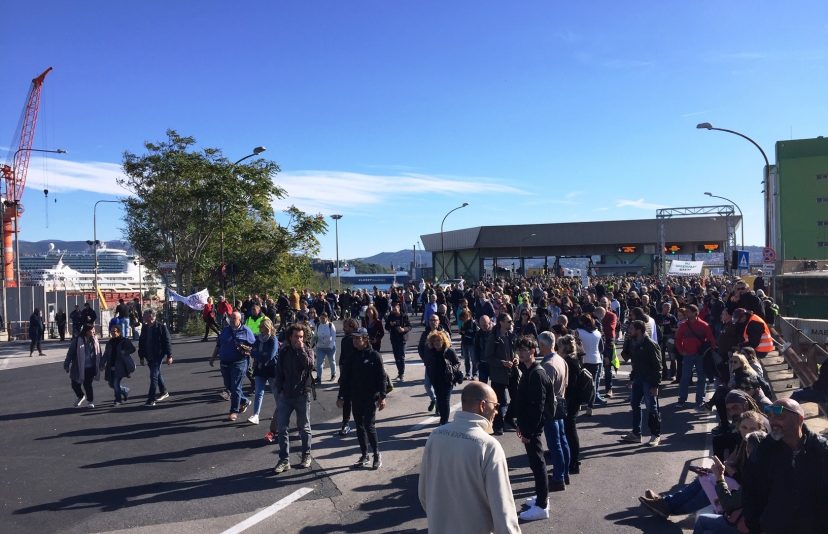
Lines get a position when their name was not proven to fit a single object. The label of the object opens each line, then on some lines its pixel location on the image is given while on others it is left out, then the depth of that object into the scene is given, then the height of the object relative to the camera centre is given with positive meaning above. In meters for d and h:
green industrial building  47.50 +4.77
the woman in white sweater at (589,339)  10.09 -1.19
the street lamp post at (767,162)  20.19 +3.11
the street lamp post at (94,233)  51.30 +3.79
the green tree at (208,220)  26.98 +2.51
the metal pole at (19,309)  31.77 -1.44
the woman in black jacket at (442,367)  8.73 -1.37
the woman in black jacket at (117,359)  11.34 -1.47
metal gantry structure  42.76 +3.30
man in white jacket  3.42 -1.16
